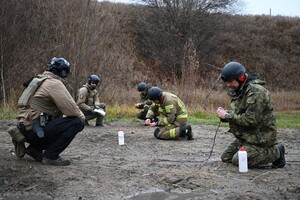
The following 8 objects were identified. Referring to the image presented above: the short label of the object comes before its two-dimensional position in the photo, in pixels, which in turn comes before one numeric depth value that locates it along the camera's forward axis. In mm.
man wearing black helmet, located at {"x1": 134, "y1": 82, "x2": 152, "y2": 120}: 13898
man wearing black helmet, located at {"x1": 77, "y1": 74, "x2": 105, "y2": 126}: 12672
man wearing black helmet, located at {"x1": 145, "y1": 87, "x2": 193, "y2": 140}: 10555
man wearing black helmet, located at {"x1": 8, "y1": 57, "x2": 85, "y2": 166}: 6781
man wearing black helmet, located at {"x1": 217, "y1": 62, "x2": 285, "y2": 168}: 7039
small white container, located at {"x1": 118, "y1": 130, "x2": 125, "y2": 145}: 9914
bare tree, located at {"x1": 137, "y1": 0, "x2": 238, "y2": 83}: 34312
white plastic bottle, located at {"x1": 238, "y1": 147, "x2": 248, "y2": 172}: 6957
